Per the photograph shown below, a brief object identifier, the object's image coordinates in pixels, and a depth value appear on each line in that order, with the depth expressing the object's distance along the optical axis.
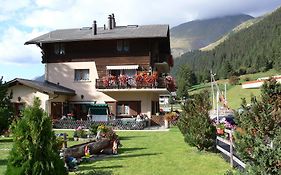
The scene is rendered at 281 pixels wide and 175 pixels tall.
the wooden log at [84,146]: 9.21
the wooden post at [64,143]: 9.92
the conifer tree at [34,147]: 5.52
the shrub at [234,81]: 76.47
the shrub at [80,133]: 15.22
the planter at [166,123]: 21.75
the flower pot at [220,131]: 12.38
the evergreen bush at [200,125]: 10.77
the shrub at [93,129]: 15.02
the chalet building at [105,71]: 22.30
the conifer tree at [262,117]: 6.91
